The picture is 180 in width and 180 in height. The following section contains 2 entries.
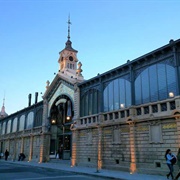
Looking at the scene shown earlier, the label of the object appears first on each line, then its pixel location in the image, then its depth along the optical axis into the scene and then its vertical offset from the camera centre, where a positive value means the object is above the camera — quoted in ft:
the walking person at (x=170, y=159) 50.96 -2.79
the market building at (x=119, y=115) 61.57 +10.15
